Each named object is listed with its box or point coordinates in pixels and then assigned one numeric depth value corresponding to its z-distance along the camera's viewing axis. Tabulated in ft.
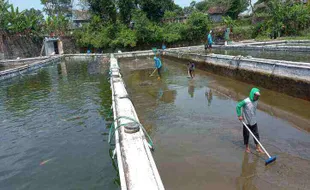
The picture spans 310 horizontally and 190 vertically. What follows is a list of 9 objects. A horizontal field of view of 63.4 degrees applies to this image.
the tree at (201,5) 203.17
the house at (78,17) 151.53
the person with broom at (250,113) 16.87
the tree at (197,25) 110.22
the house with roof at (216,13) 140.36
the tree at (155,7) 116.06
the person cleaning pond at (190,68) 47.43
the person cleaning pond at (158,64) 48.55
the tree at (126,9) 116.06
